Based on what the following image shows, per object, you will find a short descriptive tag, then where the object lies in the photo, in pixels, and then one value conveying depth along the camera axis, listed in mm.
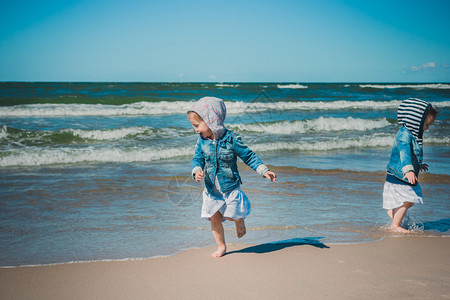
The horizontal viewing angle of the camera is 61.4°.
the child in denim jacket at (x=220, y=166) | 3104
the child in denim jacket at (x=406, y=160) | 3797
